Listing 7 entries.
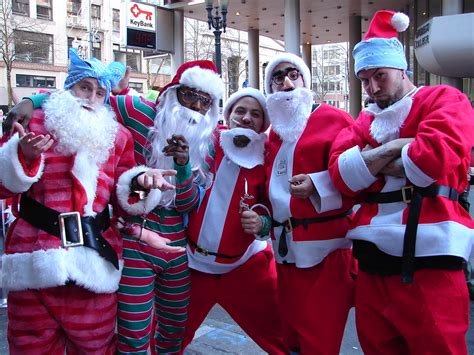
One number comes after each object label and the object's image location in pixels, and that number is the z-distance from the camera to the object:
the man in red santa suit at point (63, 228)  2.04
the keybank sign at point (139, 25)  18.88
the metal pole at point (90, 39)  30.17
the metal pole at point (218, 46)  10.97
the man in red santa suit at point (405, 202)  1.98
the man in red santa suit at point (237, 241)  2.73
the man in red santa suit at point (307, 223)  2.47
